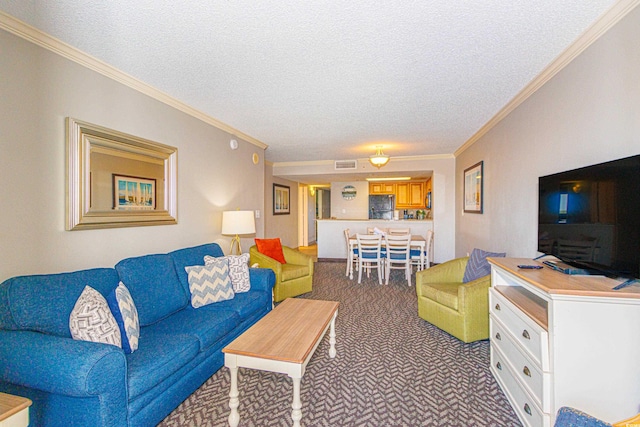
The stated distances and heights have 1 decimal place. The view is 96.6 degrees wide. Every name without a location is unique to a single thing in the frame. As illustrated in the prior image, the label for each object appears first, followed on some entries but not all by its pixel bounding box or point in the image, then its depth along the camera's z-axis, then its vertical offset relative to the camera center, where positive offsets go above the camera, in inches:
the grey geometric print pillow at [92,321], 58.7 -23.0
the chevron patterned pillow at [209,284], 98.7 -25.5
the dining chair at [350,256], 209.0 -32.4
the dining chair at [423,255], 195.2 -29.8
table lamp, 137.4 -5.1
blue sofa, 50.8 -30.3
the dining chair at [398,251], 185.8 -25.8
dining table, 191.3 -22.5
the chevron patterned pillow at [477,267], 114.0 -22.3
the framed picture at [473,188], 159.2 +14.6
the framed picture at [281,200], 278.2 +13.1
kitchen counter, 257.0 -19.3
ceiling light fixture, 189.5 +35.5
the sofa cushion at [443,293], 108.0 -32.3
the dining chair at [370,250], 190.4 -25.6
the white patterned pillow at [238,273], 112.7 -24.1
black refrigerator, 325.1 +7.3
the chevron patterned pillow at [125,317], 65.8 -25.0
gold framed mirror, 79.9 +11.0
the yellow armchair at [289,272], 146.4 -32.1
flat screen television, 51.8 -1.1
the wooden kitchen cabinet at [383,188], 321.1 +27.6
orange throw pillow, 161.6 -20.8
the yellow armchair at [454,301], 102.9 -34.2
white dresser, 50.8 -25.7
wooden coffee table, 63.1 -32.5
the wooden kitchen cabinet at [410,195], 313.3 +19.3
